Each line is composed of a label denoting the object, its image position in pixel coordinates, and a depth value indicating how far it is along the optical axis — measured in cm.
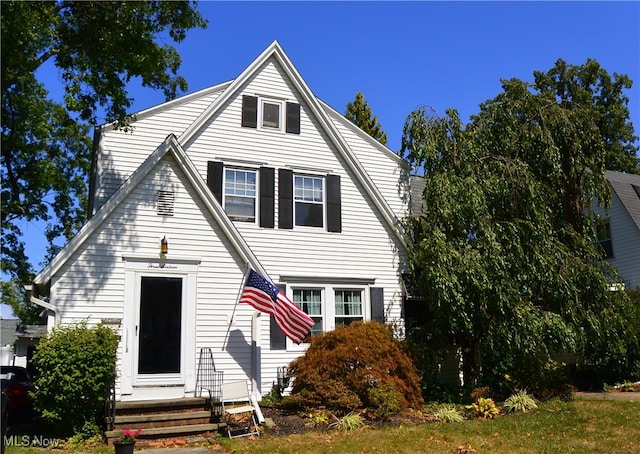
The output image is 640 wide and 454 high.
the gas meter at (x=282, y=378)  1294
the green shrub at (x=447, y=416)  1073
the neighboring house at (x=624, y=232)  2302
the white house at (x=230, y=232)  1096
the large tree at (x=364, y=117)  2967
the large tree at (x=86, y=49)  1068
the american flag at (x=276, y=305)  1145
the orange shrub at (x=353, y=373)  1109
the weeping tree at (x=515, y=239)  1276
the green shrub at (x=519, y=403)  1146
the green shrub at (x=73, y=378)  920
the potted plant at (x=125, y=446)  730
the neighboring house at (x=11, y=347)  3284
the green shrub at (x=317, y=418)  1045
